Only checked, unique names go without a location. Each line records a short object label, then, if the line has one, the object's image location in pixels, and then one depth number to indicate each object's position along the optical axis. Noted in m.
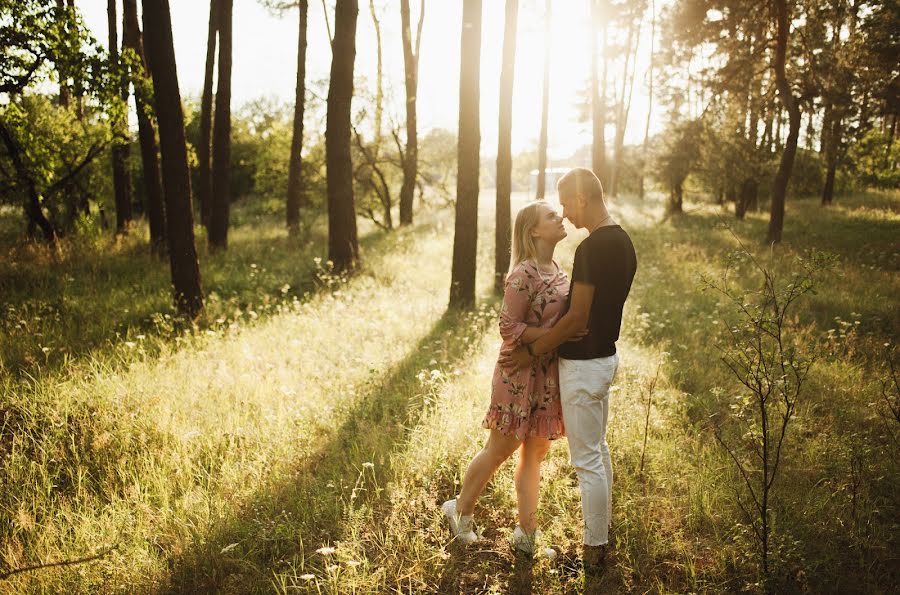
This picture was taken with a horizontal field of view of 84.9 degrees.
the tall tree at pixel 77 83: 7.49
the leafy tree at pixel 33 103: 7.49
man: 2.65
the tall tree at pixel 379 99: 17.64
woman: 2.90
